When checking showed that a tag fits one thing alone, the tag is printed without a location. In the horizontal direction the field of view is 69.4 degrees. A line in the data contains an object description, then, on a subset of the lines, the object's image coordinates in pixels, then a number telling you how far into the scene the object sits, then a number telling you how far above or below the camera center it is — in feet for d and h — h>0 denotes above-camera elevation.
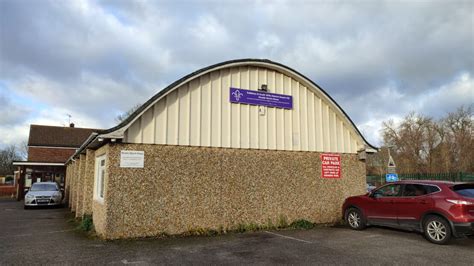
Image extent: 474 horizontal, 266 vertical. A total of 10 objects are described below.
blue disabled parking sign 46.52 -1.19
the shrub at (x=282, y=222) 35.68 -5.58
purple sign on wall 35.05 +7.42
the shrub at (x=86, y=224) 35.91 -5.93
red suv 26.71 -3.49
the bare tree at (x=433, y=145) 106.63 +8.06
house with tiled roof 95.45 +7.04
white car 63.05 -5.01
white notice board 29.50 +0.84
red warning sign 39.09 +0.27
